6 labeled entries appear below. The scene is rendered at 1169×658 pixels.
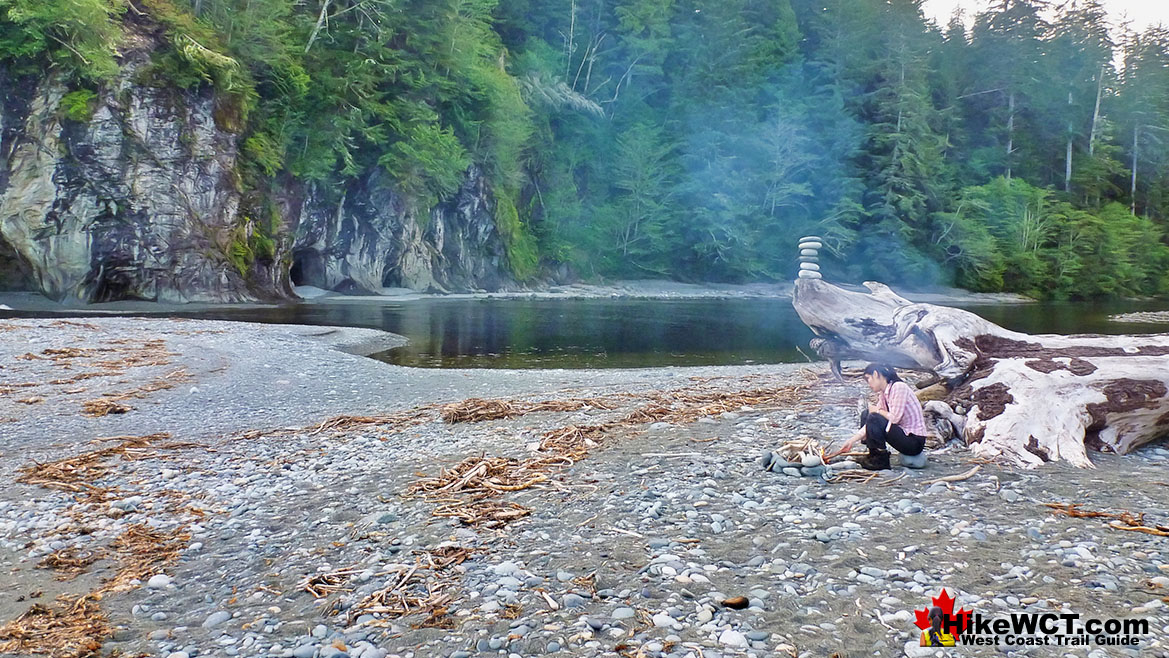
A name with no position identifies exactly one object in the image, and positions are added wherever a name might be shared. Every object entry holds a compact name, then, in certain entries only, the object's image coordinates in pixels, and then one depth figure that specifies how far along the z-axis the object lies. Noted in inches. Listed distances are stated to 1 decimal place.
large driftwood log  270.8
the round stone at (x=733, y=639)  135.2
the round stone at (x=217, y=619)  159.6
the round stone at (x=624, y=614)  148.2
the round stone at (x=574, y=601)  154.6
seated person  247.3
